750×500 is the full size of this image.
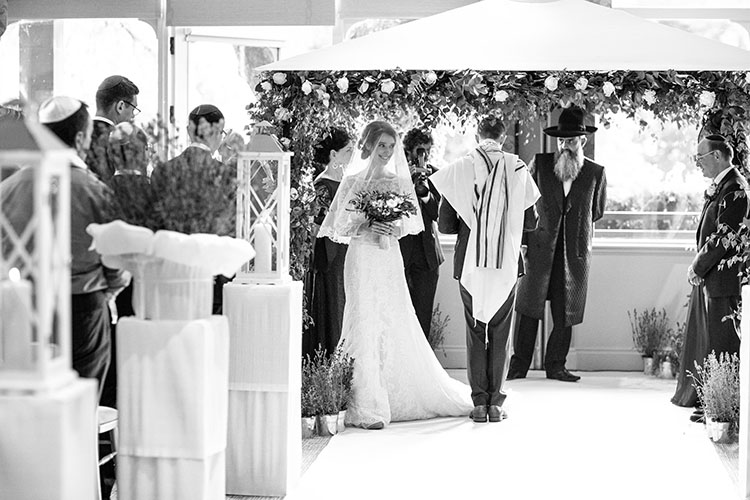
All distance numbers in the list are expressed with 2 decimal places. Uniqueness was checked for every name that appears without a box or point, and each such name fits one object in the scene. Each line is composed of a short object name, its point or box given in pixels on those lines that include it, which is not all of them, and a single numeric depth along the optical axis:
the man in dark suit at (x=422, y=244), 8.01
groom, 6.82
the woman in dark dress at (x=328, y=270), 7.21
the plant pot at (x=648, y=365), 8.87
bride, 6.70
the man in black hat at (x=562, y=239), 8.54
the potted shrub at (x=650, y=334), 8.81
